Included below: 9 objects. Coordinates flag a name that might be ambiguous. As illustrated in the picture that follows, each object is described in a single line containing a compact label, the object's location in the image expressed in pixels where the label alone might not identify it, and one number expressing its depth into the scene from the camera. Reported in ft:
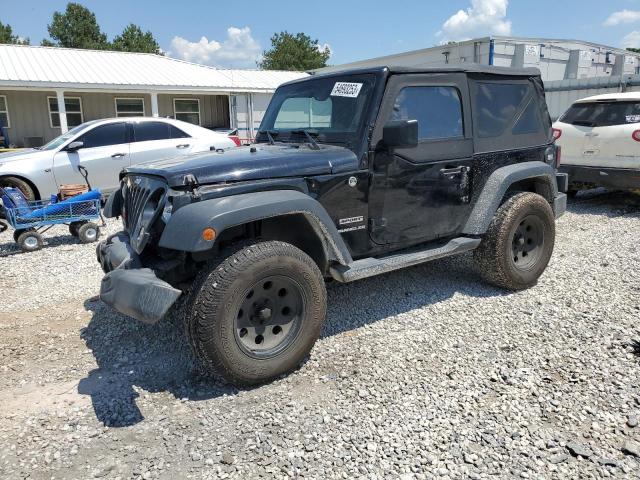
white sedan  27.58
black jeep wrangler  9.99
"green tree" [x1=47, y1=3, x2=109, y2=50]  165.68
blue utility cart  22.08
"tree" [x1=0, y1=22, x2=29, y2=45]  152.90
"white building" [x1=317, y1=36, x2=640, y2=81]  53.50
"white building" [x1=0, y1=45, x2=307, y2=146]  56.59
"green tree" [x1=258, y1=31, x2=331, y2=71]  189.88
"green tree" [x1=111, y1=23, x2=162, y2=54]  174.19
